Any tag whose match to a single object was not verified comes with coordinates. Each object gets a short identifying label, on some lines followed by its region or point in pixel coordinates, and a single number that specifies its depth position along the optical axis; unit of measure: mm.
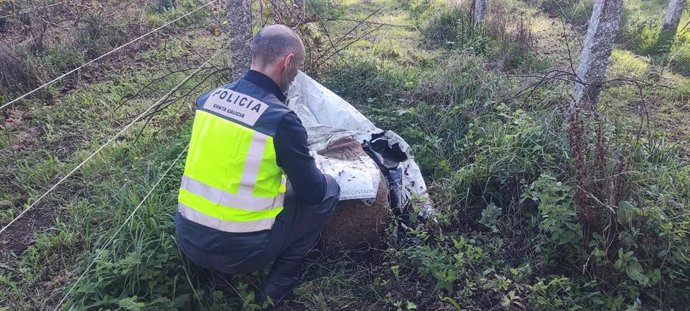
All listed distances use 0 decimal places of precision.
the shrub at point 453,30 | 6412
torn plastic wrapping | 3158
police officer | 2447
